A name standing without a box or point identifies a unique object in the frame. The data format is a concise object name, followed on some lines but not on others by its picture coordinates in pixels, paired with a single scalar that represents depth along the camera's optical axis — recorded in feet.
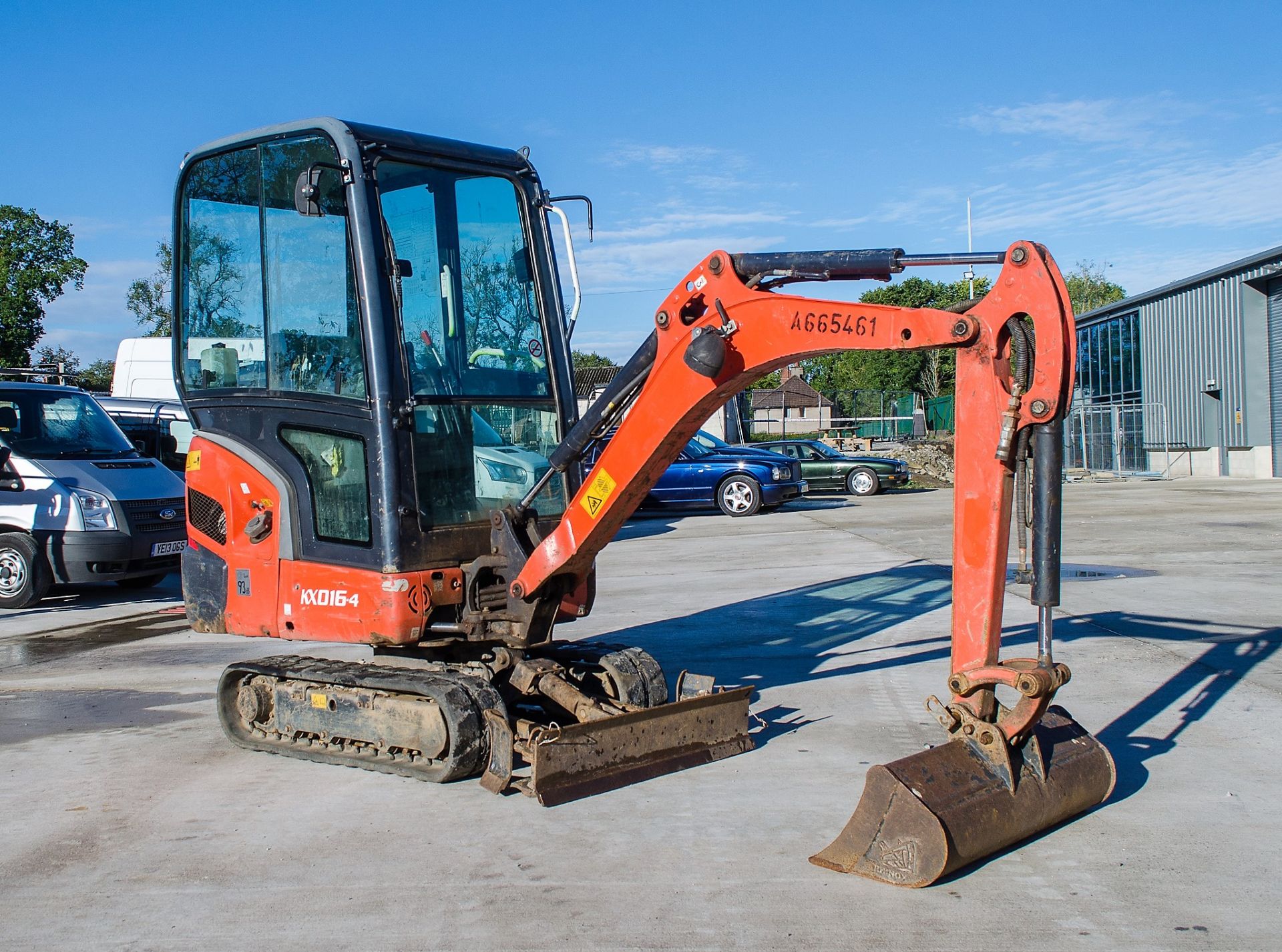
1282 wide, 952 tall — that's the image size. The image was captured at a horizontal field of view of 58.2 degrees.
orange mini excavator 15.20
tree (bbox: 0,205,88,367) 129.59
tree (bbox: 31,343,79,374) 138.81
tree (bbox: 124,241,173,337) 190.60
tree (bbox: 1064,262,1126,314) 224.53
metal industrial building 100.27
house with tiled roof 298.15
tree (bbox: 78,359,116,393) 187.33
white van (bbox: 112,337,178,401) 78.02
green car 83.97
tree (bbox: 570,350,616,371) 332.57
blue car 70.49
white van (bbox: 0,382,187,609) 39.37
